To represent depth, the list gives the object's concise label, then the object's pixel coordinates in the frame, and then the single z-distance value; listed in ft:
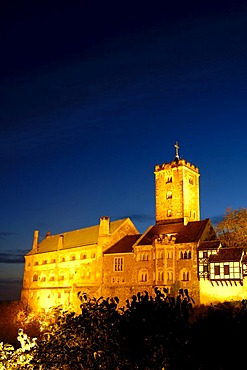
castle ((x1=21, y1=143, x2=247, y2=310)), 200.03
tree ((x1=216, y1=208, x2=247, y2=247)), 203.72
